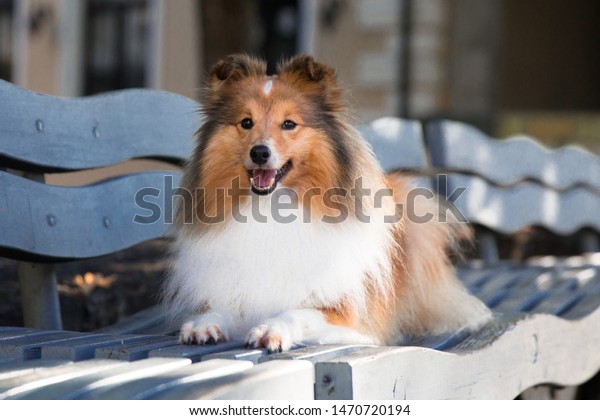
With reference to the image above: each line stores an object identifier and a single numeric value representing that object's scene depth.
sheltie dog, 5.44
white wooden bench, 4.02
